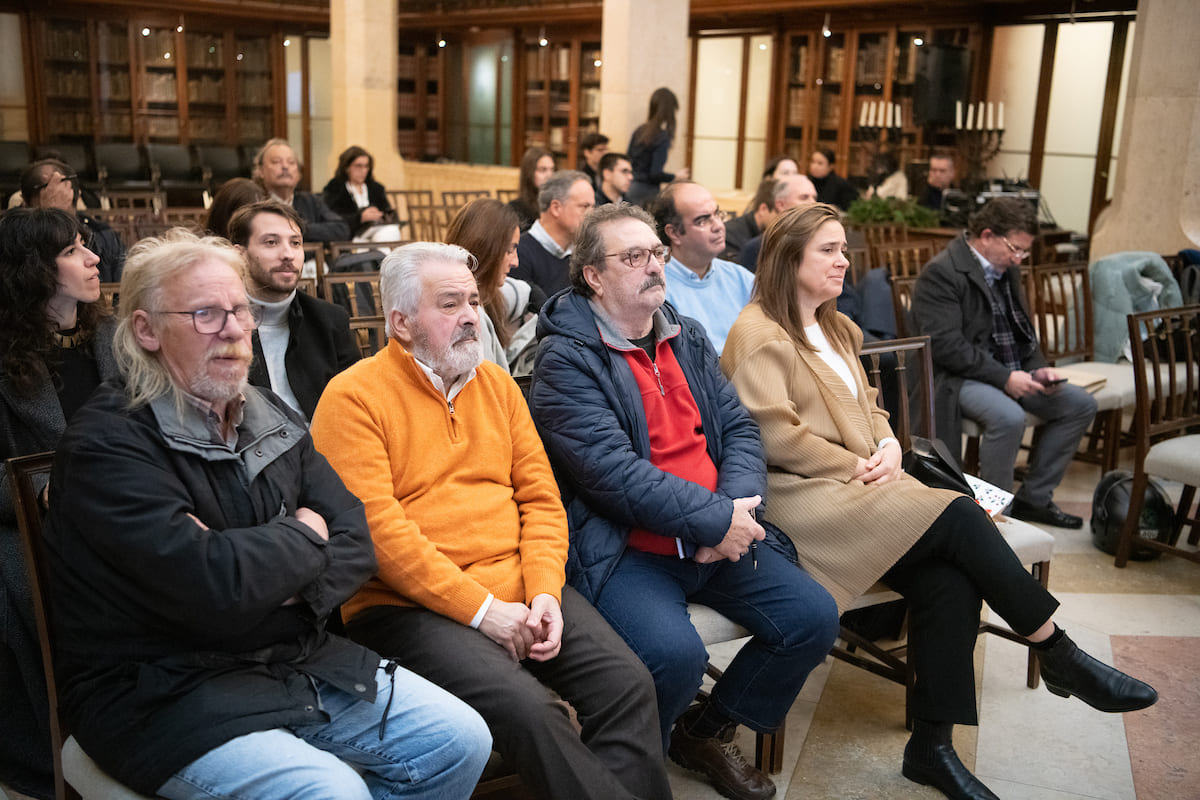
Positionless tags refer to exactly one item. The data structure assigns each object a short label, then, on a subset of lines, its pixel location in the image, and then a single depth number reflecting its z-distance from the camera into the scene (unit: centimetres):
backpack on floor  412
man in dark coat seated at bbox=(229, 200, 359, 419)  290
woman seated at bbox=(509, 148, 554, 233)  661
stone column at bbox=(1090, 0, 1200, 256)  635
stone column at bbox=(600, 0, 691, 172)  854
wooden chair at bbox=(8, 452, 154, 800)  186
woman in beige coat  263
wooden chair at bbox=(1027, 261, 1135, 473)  487
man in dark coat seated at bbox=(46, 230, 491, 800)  172
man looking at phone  442
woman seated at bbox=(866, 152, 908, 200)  970
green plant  790
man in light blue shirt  374
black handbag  298
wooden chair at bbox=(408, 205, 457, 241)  865
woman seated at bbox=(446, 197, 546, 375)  334
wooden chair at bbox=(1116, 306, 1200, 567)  388
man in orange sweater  201
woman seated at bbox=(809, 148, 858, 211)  868
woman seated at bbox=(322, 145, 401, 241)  748
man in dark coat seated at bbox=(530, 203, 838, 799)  240
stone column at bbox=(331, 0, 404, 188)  1158
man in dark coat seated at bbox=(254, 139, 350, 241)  595
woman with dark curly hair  211
